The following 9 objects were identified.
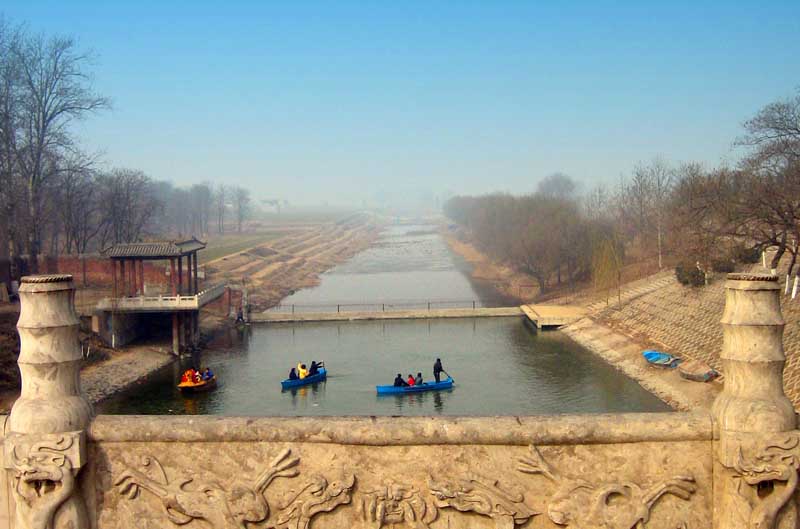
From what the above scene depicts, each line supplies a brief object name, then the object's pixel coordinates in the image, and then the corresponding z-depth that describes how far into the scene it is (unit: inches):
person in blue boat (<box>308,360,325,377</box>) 1141.7
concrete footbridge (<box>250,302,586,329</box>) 1677.2
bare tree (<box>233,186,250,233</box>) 4972.9
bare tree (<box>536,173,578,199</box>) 6314.0
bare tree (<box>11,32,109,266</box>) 1491.1
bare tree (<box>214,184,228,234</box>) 4661.9
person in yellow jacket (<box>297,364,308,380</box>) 1127.0
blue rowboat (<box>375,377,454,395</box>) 1066.1
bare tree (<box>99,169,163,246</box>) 1909.4
